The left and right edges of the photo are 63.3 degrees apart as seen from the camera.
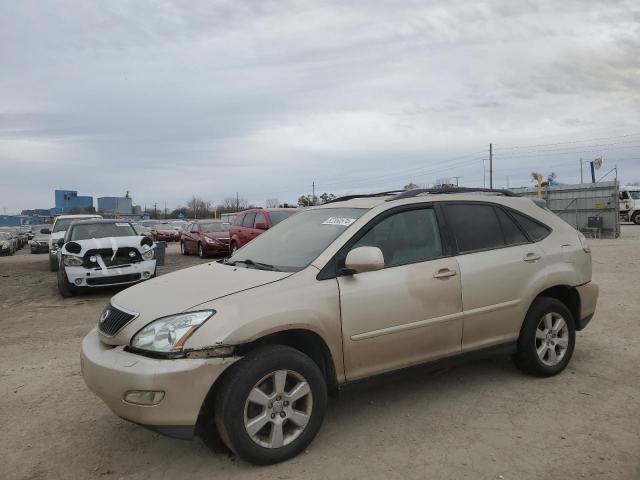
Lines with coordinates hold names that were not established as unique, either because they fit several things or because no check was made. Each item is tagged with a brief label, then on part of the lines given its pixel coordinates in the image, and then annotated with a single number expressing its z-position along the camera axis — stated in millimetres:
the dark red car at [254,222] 15023
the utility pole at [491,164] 53369
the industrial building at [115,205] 90188
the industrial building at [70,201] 89562
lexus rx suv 2992
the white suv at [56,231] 14312
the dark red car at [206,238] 18094
